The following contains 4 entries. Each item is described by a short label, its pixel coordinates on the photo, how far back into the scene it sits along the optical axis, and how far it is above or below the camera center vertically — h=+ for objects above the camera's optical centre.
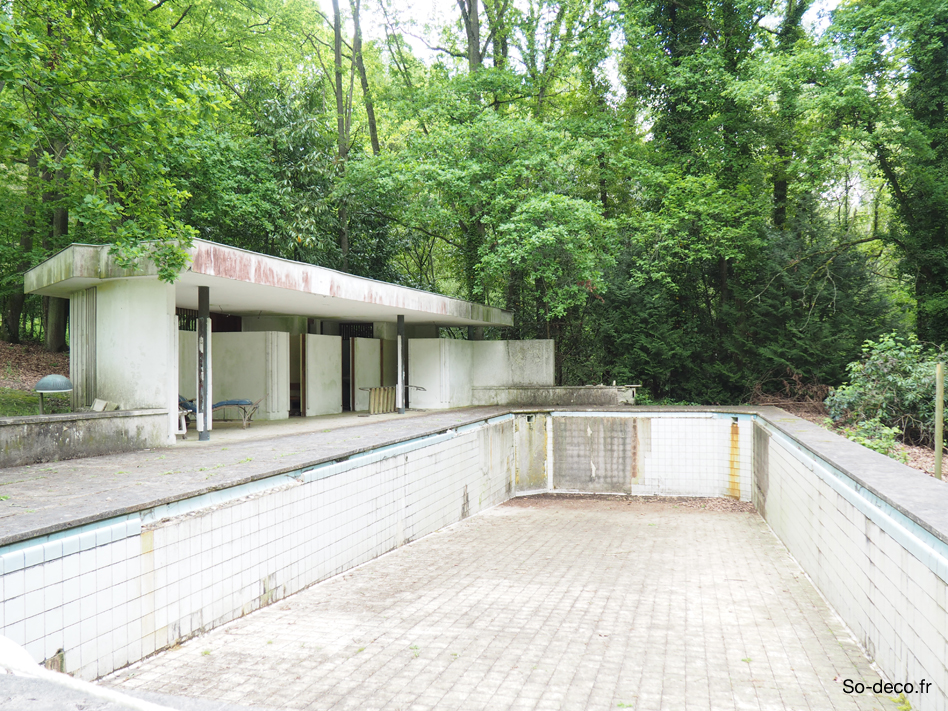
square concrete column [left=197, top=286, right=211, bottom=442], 8.02 +0.00
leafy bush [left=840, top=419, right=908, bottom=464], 7.66 -0.96
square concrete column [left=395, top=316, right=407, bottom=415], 12.91 -0.16
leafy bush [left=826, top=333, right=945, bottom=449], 9.57 -0.48
